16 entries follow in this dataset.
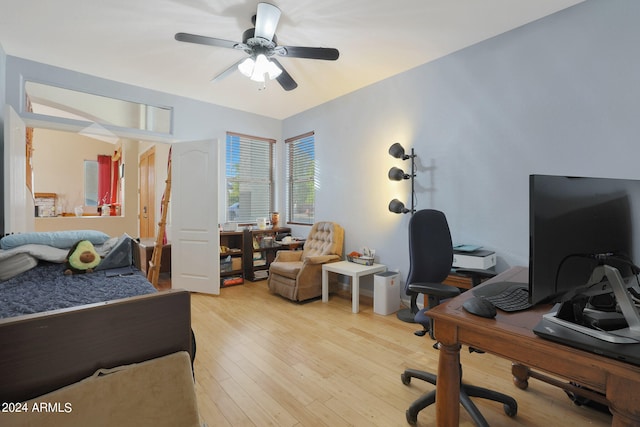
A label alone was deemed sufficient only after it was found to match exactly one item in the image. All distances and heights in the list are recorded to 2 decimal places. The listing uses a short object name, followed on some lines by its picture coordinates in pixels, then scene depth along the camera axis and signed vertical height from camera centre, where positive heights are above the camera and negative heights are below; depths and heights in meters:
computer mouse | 1.10 -0.39
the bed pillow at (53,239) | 2.35 -0.26
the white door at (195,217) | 3.87 -0.10
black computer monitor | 0.89 -0.06
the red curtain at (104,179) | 6.92 +0.76
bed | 0.90 -0.49
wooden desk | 0.80 -0.49
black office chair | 1.55 -0.43
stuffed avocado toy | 2.22 -0.40
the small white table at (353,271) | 3.24 -0.73
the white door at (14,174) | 2.65 +0.37
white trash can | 3.16 -0.95
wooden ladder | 3.78 -0.49
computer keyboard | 1.19 -0.40
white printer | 2.46 -0.43
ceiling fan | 2.21 +1.39
